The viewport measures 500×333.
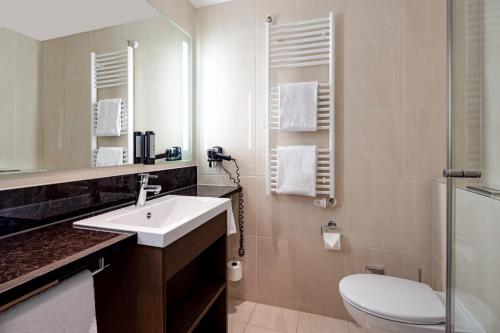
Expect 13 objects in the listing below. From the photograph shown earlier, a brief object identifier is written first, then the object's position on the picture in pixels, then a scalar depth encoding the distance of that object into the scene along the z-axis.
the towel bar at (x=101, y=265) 0.81
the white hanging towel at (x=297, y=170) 1.64
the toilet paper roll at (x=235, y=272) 1.80
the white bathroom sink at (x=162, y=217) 0.88
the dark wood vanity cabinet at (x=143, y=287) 0.88
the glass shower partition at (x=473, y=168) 0.80
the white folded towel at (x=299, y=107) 1.63
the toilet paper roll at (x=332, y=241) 1.61
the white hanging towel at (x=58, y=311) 0.56
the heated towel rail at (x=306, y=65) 1.62
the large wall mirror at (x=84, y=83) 0.90
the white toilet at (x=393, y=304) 1.06
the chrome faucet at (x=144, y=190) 1.29
